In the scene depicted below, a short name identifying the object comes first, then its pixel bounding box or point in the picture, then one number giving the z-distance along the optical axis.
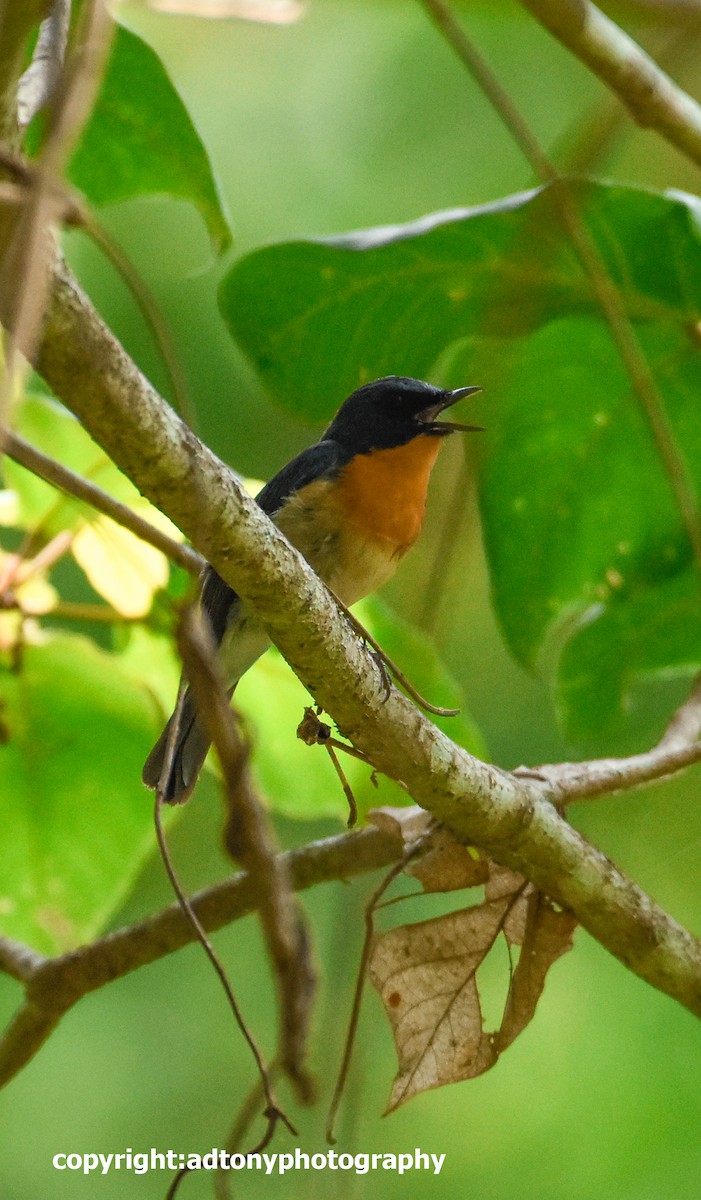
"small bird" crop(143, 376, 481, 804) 5.52
